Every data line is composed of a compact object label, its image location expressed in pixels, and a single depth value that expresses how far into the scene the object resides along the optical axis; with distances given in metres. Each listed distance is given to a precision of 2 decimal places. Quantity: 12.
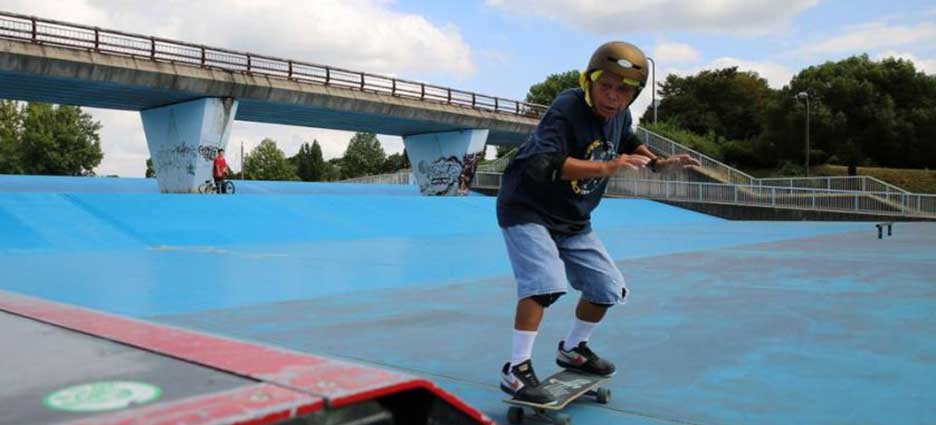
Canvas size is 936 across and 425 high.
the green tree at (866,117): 51.78
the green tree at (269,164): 94.00
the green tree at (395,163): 107.06
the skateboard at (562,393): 3.15
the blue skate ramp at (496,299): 3.80
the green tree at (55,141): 58.84
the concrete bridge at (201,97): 19.05
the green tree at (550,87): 82.12
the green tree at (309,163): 100.81
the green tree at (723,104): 68.00
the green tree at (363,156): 108.62
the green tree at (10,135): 60.00
